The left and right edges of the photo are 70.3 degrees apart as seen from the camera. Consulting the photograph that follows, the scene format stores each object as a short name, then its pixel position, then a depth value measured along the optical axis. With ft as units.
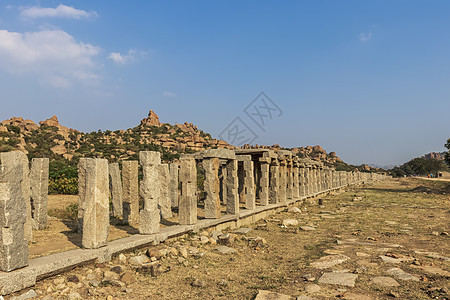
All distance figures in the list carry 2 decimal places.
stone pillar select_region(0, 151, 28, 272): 13.96
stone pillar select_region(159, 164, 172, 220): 35.99
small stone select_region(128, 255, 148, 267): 18.97
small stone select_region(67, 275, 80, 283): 15.21
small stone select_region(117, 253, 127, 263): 18.83
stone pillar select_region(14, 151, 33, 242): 21.65
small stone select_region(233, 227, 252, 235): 30.94
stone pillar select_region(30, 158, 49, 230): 27.17
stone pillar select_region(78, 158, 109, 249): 18.39
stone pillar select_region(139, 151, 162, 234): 23.11
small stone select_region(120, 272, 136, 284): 16.40
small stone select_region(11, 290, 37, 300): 12.86
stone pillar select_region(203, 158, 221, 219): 31.60
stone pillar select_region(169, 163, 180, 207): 42.47
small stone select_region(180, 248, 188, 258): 21.26
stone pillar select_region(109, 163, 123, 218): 35.60
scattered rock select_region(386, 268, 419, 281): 16.30
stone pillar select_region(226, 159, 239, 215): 35.09
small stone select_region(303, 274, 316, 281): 16.73
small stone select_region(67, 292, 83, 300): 13.79
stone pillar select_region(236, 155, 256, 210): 40.81
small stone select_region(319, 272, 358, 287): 15.96
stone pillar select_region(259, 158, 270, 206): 45.88
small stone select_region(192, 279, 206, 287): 16.35
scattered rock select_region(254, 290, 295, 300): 14.19
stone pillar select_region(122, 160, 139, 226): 32.37
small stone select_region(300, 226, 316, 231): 32.64
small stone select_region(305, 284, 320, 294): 15.01
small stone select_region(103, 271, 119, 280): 16.36
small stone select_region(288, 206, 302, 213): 46.62
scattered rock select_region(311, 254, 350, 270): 19.19
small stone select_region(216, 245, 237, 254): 23.43
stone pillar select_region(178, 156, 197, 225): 27.84
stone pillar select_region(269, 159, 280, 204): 49.55
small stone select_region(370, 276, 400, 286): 15.58
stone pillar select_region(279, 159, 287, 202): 52.08
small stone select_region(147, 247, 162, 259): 20.25
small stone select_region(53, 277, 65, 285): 14.77
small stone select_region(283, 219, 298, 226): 35.09
